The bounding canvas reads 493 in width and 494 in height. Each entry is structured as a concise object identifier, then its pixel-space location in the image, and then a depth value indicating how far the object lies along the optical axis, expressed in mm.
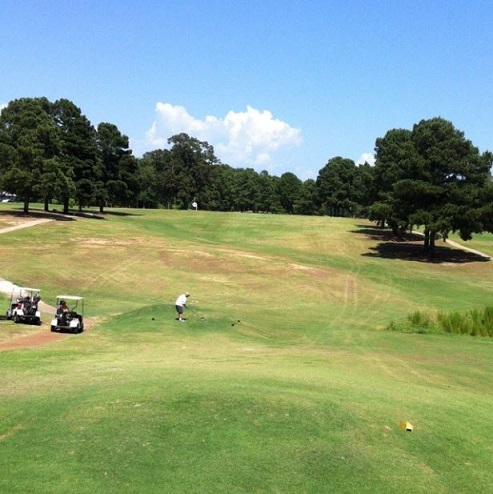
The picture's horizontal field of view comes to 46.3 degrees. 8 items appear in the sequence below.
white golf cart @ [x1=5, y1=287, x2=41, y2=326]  26141
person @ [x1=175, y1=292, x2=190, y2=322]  27672
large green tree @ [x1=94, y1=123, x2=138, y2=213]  93325
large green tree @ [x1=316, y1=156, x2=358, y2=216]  153500
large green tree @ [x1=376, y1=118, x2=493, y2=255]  63094
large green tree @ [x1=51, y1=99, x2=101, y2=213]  83000
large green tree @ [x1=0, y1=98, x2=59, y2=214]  68562
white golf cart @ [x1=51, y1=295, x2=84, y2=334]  24891
